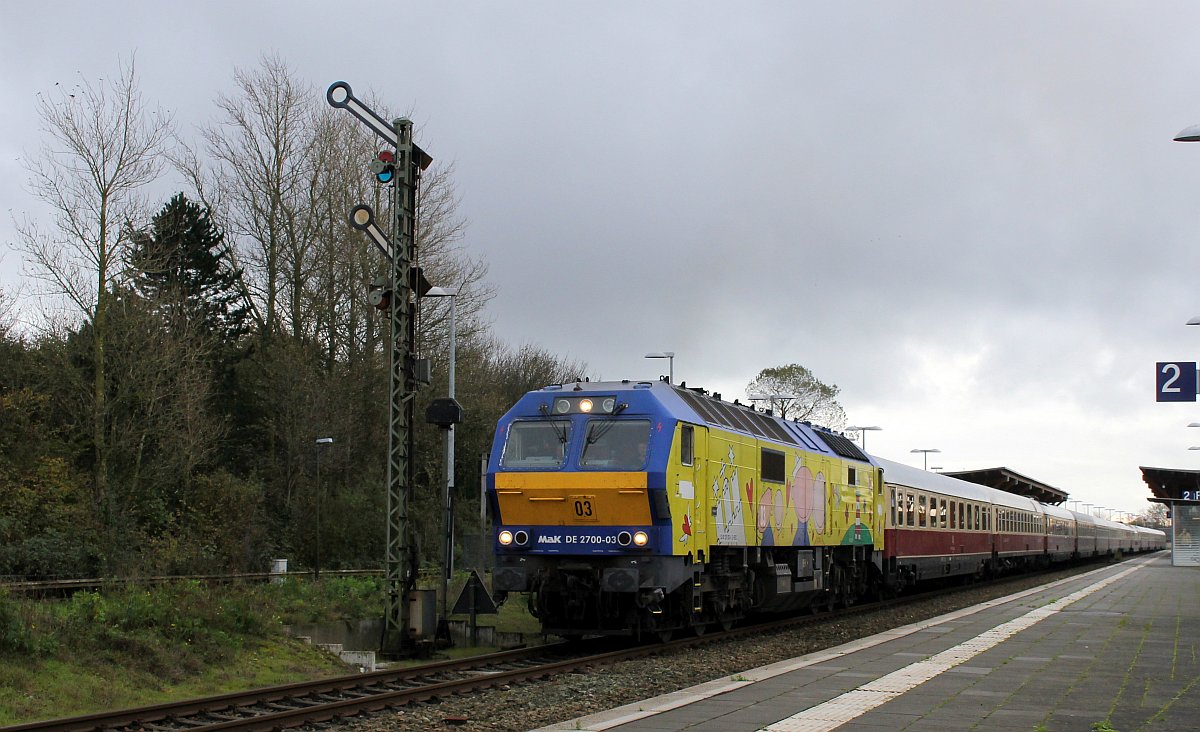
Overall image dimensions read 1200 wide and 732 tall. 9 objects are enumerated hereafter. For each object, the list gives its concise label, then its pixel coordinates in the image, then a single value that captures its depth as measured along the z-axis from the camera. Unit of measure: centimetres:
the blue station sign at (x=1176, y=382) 2441
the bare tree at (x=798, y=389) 7338
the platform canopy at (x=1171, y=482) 6322
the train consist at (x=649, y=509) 1616
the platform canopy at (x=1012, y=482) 7150
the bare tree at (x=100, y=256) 2852
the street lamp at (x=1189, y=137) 1770
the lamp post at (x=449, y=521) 1895
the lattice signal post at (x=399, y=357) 1745
